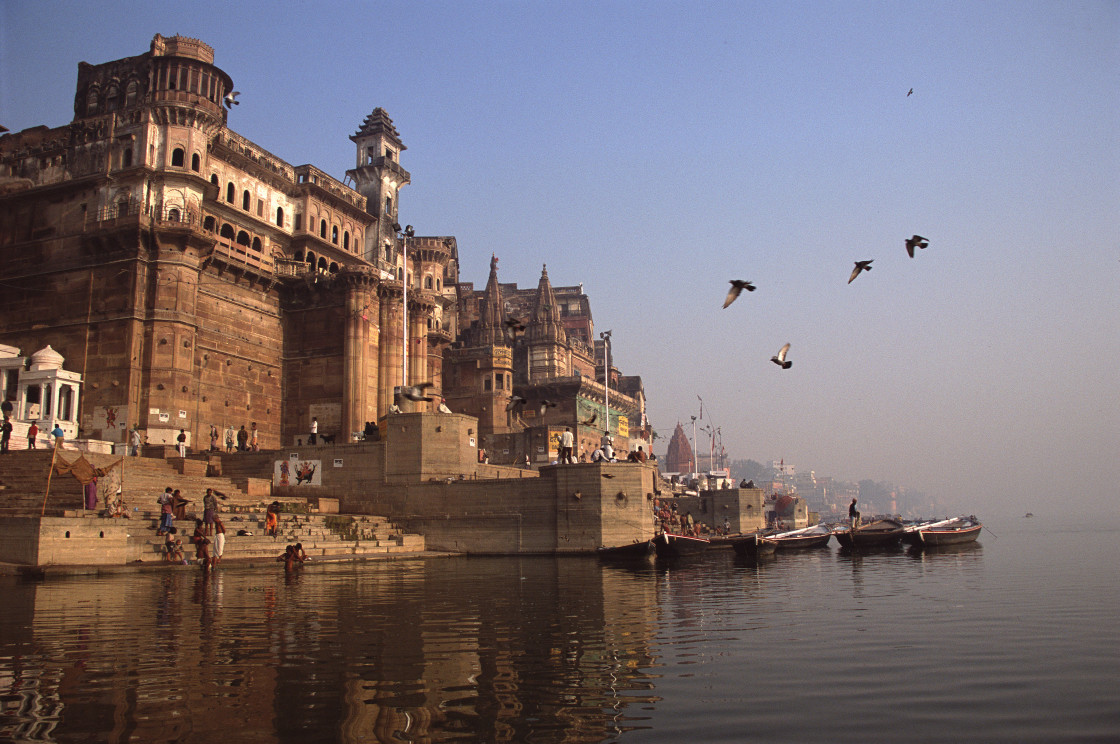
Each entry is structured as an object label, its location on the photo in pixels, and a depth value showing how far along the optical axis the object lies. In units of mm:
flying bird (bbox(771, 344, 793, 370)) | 14281
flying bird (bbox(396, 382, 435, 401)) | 29367
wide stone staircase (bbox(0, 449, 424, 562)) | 20828
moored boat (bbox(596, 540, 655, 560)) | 26797
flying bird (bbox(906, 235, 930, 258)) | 14705
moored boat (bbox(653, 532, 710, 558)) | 28312
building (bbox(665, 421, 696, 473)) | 182250
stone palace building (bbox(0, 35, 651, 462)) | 34250
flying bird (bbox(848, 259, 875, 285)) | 15133
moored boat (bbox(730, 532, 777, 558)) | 31188
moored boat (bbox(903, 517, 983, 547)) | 34875
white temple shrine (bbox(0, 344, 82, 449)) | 32250
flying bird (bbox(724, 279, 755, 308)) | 14012
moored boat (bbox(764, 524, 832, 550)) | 36541
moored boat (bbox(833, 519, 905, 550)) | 36062
